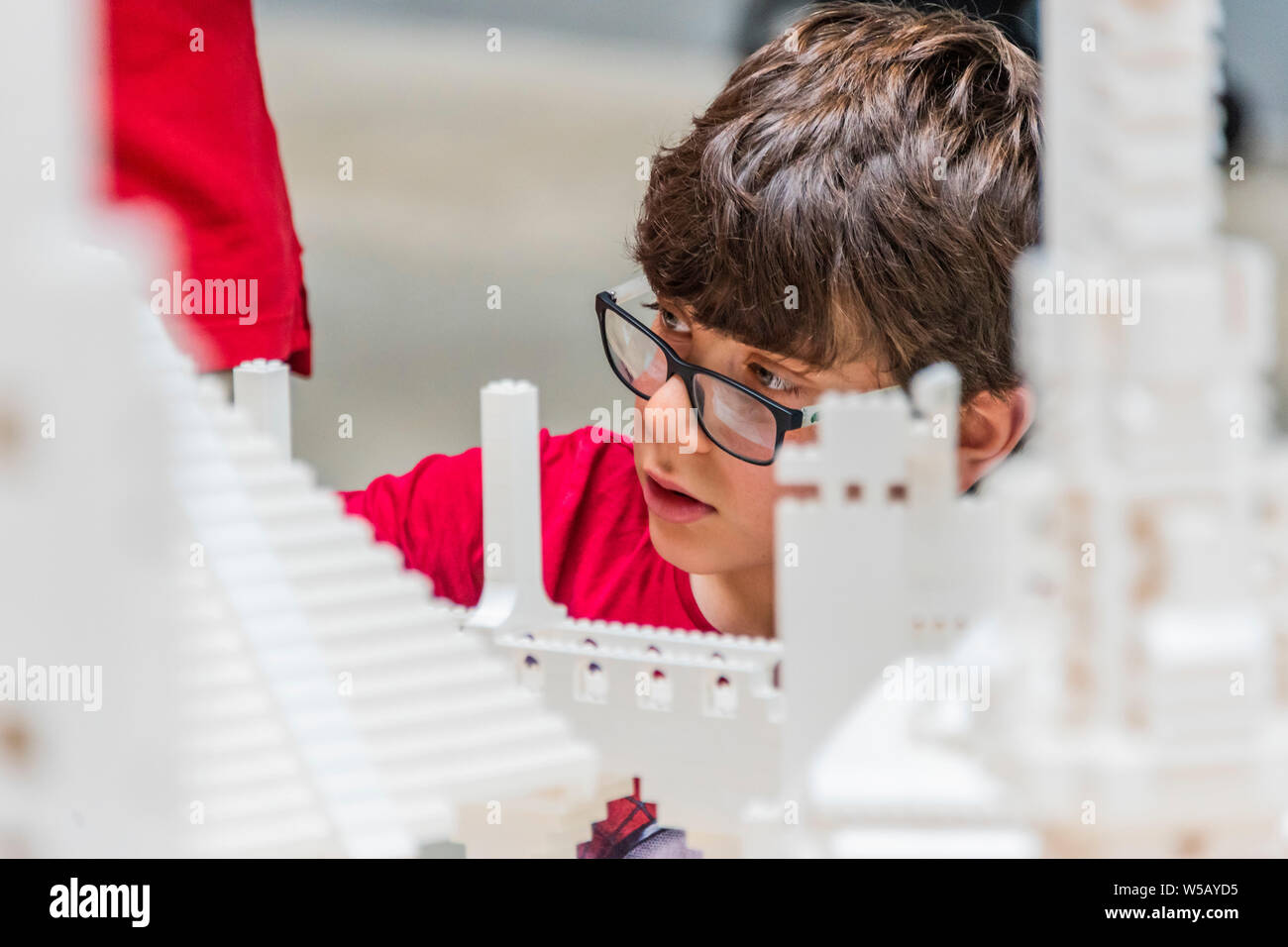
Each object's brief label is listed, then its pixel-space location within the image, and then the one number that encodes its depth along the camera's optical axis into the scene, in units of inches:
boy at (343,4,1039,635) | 69.5
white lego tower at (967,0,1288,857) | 47.6
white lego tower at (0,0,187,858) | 38.7
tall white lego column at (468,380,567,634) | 65.0
